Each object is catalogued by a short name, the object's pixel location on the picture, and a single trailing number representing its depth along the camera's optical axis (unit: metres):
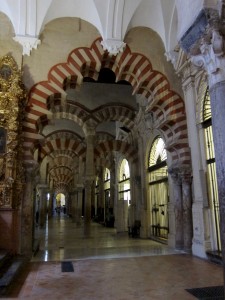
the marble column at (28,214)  5.68
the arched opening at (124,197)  11.09
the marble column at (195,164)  5.66
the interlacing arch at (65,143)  11.49
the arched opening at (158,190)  8.22
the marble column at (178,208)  6.51
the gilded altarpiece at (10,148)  5.24
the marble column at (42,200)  14.18
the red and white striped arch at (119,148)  10.44
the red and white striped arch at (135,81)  6.31
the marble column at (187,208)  6.25
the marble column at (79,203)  16.28
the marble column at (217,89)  2.40
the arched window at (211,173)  5.52
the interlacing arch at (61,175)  24.44
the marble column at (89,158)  10.13
